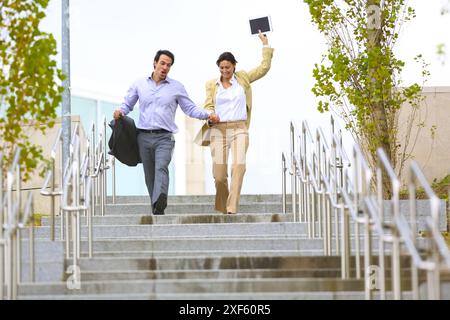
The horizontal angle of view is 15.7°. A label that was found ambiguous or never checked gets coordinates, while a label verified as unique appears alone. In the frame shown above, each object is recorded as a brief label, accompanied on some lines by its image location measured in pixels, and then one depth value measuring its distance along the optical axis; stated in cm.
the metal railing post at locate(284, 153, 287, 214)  1599
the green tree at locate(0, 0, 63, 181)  1169
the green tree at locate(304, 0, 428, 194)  1689
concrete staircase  1092
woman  1513
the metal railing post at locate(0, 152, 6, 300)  1050
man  1492
